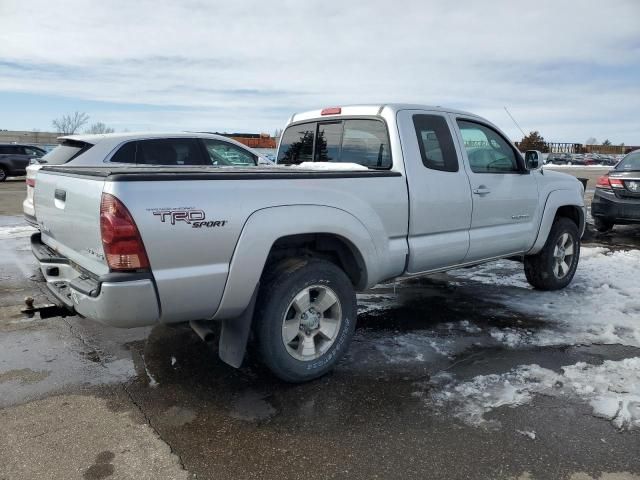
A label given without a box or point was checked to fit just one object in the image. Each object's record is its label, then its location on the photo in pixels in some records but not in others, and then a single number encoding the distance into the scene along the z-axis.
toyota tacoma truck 2.88
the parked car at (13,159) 22.27
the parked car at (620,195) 9.21
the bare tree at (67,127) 73.69
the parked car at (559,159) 57.34
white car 7.50
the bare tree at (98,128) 60.39
